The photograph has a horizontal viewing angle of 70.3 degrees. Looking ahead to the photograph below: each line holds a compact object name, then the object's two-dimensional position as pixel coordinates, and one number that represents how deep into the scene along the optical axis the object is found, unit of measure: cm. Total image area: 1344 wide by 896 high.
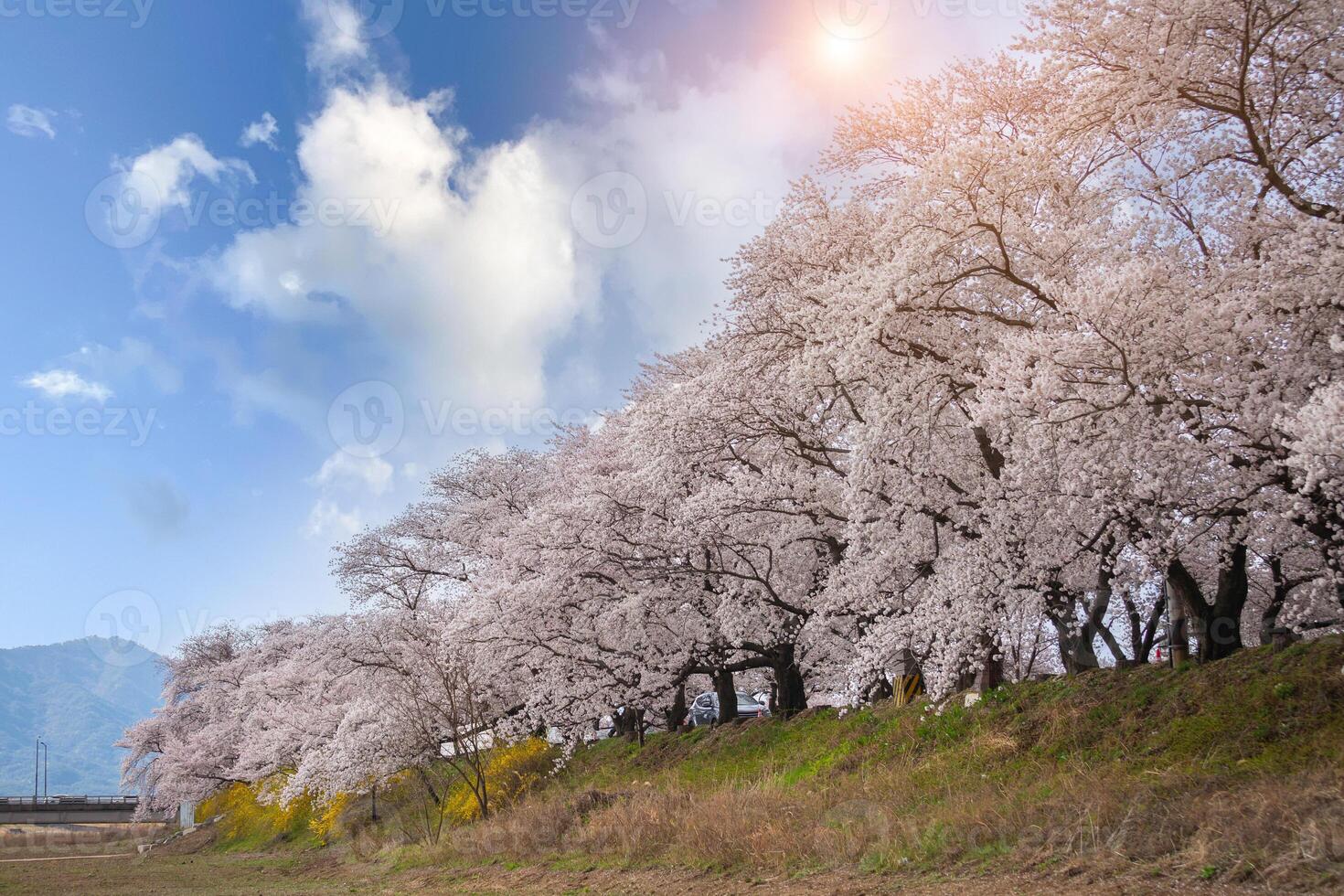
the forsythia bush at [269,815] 3462
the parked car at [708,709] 3303
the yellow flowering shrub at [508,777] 2561
